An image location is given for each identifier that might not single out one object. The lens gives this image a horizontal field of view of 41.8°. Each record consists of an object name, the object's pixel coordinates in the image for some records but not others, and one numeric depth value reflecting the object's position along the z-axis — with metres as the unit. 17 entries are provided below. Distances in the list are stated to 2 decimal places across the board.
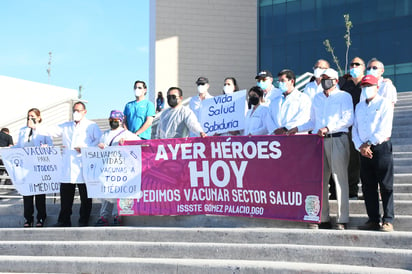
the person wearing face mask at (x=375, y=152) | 6.00
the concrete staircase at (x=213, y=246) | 5.59
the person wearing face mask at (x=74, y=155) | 7.84
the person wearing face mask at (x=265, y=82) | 7.89
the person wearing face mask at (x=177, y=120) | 7.71
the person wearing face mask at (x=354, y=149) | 7.04
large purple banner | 6.54
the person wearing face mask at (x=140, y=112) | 8.27
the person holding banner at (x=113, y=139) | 7.70
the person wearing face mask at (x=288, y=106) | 6.99
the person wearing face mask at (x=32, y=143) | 8.03
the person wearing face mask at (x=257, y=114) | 7.48
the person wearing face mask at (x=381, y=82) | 6.82
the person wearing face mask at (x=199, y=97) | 8.82
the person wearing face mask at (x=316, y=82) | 7.39
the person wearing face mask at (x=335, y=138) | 6.37
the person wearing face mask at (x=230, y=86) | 8.64
